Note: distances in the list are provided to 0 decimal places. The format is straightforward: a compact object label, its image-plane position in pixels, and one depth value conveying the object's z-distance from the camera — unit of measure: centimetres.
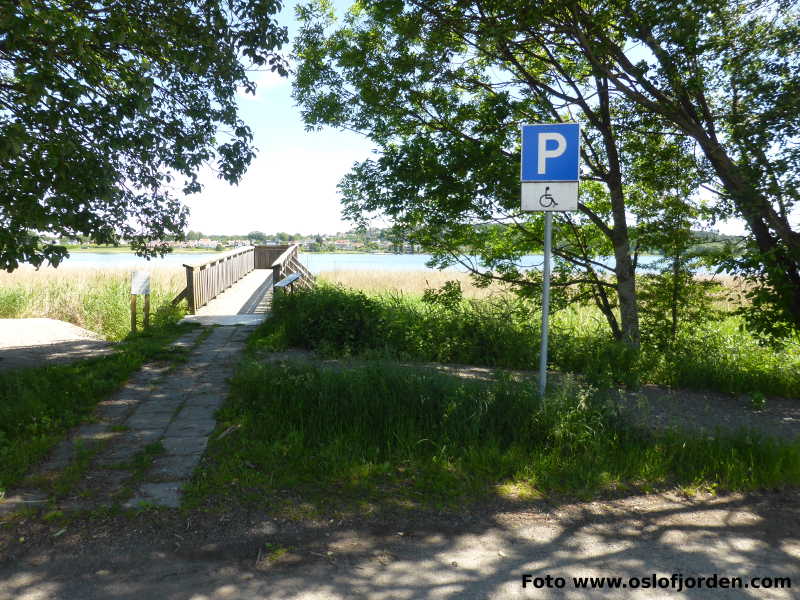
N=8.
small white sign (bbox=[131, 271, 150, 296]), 991
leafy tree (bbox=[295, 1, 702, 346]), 816
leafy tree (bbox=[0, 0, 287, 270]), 514
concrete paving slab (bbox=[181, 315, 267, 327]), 1145
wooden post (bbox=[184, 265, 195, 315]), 1282
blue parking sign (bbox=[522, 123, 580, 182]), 505
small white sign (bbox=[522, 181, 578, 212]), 504
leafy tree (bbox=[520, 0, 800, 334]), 645
